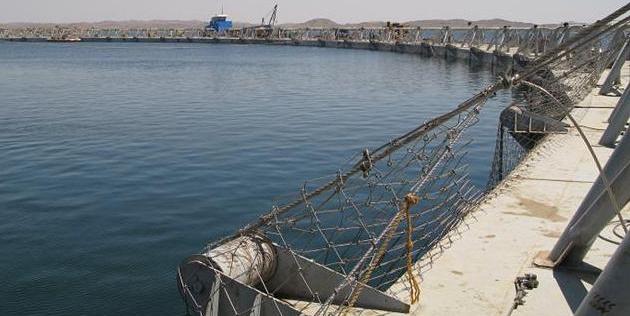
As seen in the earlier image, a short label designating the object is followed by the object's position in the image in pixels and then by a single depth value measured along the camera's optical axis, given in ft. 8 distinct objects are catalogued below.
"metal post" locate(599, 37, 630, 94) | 83.28
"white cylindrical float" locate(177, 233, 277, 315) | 25.31
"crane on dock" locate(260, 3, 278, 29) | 545.03
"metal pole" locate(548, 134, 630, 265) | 23.52
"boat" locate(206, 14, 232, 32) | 502.38
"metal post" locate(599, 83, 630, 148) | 49.75
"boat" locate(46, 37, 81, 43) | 454.81
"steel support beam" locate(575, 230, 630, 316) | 15.71
